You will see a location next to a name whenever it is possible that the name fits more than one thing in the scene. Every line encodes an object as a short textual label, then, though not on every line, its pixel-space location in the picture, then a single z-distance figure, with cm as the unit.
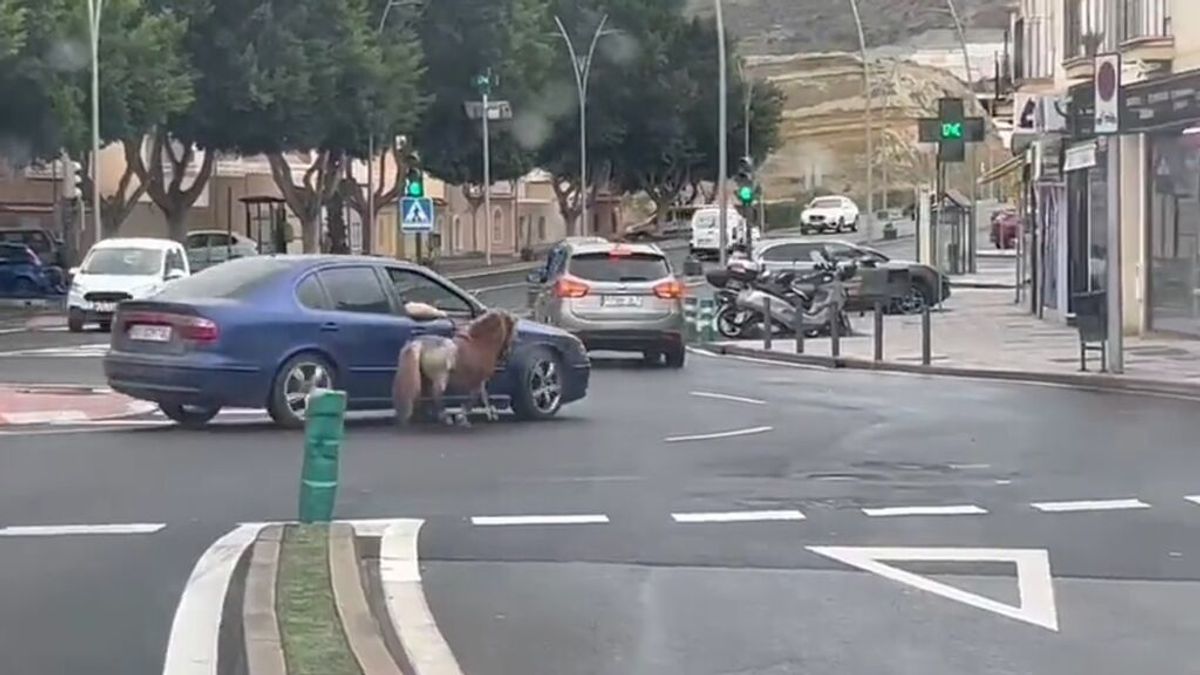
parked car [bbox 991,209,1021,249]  8075
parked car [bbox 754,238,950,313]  4162
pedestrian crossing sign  4394
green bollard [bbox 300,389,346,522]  973
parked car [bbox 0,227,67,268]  5038
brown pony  1709
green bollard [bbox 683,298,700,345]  3497
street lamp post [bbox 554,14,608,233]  7862
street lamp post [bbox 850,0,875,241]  7396
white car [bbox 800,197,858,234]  8719
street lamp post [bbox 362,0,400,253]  5914
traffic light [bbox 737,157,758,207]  5309
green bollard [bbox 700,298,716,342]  3491
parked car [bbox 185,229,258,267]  5284
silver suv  2678
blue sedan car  1684
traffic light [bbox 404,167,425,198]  4988
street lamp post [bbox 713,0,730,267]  4406
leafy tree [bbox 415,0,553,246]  6494
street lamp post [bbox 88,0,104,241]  4466
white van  7186
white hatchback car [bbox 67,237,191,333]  3684
